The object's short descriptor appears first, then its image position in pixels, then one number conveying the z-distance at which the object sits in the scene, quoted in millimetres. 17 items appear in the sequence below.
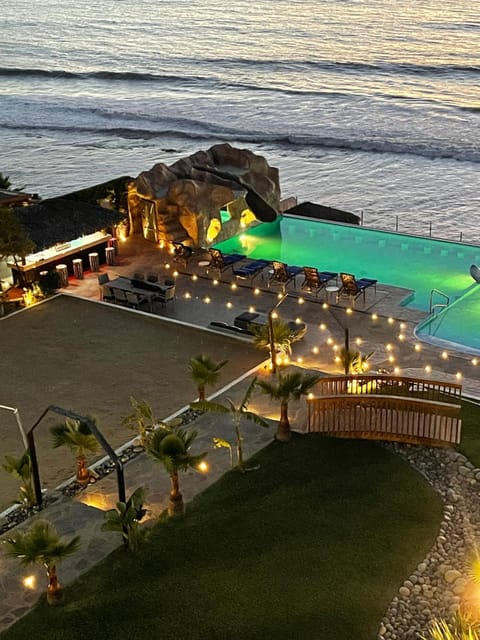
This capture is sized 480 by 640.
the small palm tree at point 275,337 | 18562
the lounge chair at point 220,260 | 26203
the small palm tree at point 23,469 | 13786
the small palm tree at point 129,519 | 12398
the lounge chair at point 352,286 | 23516
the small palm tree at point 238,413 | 14422
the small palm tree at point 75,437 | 14125
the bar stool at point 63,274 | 25516
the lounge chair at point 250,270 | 25469
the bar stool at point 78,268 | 26188
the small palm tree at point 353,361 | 17672
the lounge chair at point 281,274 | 25078
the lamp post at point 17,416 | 15081
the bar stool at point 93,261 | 26844
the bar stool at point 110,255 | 27281
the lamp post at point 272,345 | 18217
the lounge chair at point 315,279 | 24312
